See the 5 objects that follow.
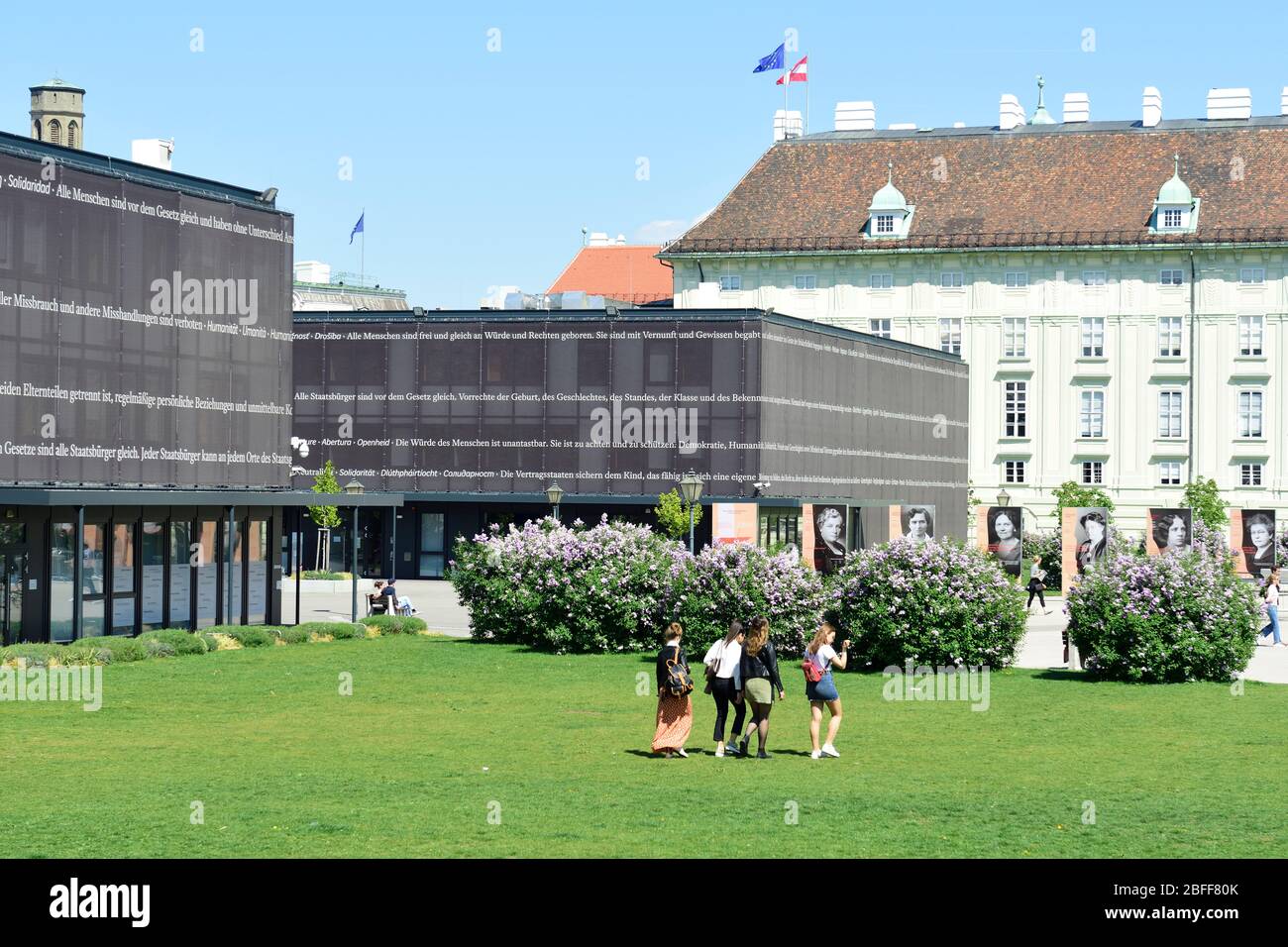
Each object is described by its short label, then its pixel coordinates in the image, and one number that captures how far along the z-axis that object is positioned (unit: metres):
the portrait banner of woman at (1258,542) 70.56
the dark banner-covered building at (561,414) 74.56
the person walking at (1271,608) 48.81
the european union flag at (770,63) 103.00
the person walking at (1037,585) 58.97
